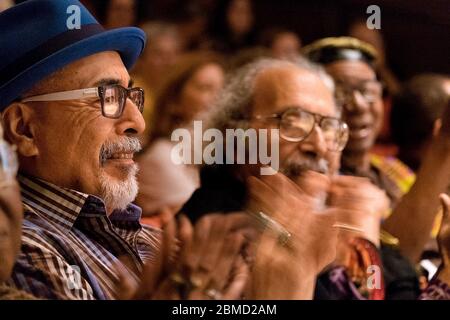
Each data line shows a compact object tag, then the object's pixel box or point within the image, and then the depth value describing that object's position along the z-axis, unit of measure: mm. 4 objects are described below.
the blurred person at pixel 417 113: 6213
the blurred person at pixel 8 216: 3269
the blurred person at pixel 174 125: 4882
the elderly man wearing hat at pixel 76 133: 3755
